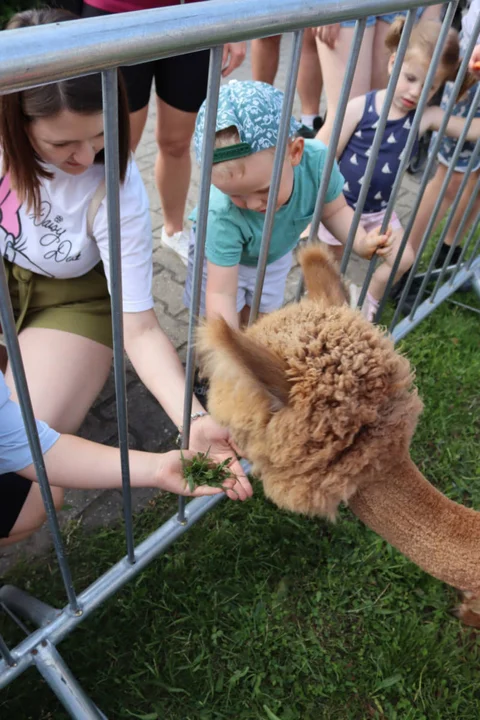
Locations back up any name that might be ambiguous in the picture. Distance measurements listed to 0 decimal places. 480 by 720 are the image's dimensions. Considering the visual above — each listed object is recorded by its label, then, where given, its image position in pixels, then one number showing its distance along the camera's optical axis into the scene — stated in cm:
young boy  183
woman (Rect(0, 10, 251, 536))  166
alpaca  119
